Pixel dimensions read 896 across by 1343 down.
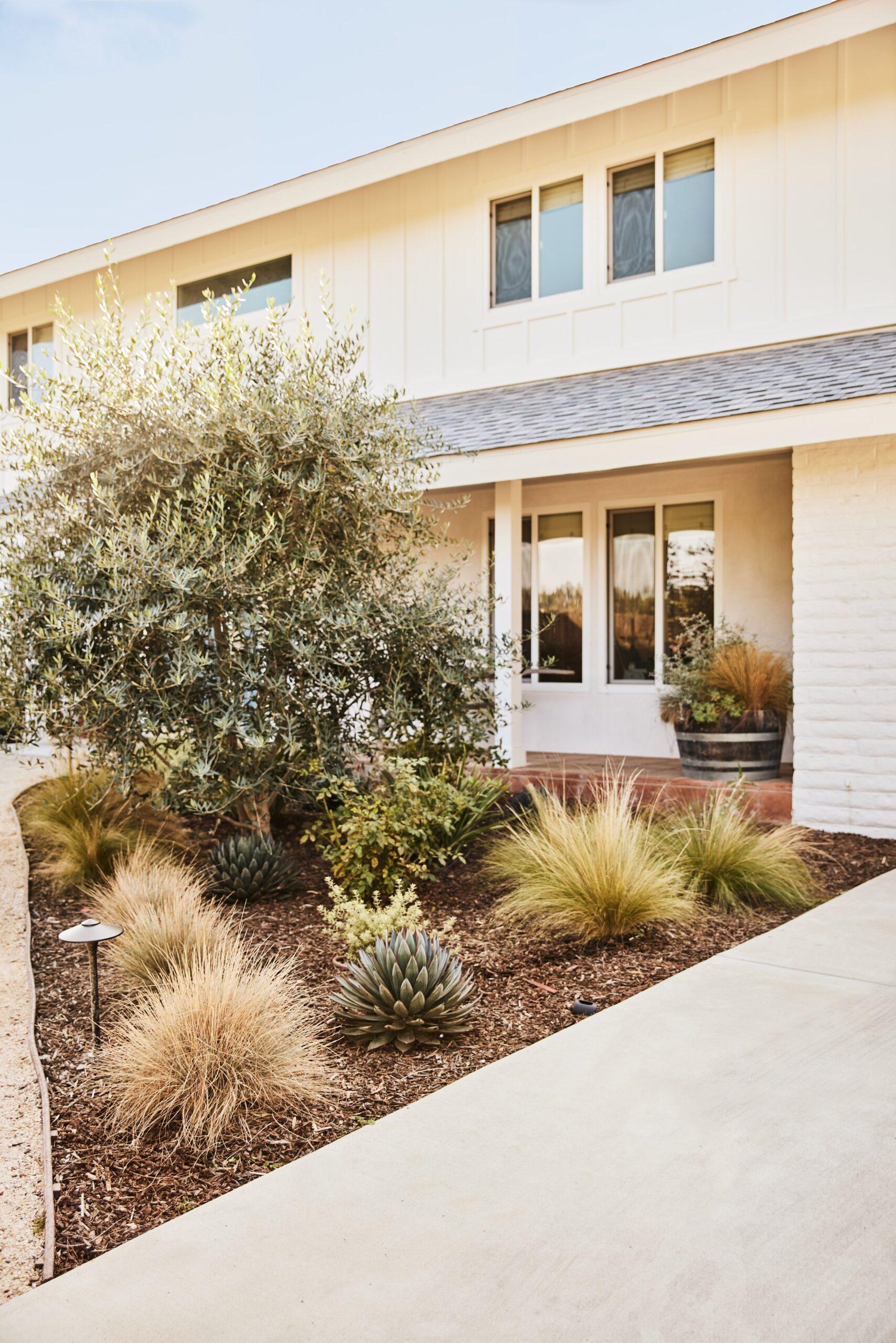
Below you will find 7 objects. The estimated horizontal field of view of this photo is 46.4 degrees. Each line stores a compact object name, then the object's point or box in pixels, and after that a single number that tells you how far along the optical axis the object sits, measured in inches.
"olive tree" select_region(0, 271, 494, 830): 222.1
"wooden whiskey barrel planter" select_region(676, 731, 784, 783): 314.8
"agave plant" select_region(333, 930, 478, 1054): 150.3
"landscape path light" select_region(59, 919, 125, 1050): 146.5
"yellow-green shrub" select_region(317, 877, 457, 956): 178.5
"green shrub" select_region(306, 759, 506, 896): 224.2
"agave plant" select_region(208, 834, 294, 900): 231.3
